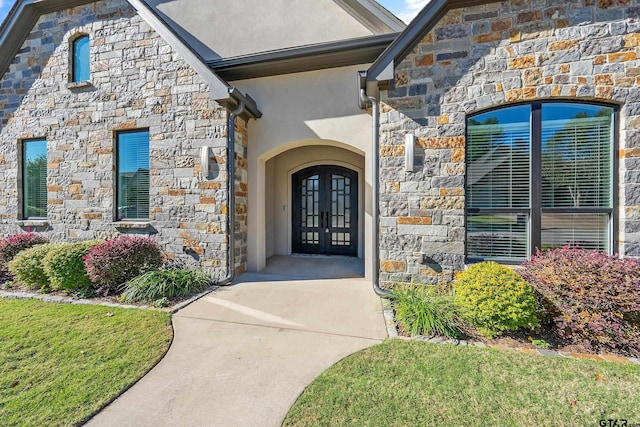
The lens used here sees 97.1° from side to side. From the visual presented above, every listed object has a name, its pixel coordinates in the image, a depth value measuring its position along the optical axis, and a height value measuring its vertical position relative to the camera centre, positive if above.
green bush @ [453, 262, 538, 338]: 3.47 -1.12
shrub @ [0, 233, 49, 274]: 6.12 -0.71
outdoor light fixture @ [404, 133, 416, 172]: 4.77 +1.05
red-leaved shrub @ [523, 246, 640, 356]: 3.24 -1.03
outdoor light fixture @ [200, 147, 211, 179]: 5.73 +1.08
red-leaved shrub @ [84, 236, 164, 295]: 5.04 -0.91
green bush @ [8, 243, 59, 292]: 5.38 -1.06
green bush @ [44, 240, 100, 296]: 5.14 -1.07
